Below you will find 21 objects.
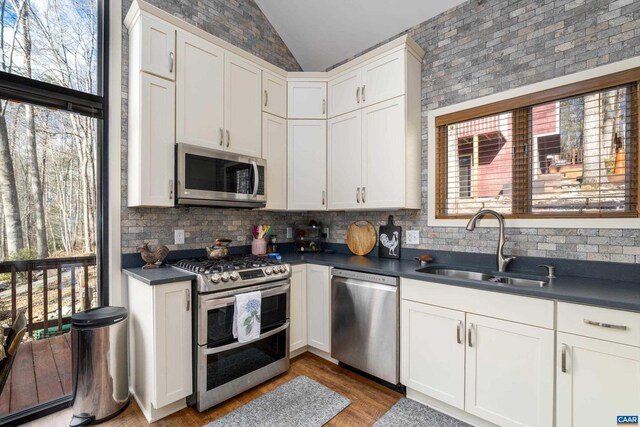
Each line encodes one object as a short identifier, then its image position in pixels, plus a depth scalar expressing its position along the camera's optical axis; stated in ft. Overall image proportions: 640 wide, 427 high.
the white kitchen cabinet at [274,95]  9.53
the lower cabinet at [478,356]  5.37
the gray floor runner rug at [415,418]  6.31
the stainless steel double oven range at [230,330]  6.66
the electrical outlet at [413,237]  9.14
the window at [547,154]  6.30
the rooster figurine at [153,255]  7.41
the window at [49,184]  6.32
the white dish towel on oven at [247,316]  7.04
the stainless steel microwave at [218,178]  7.52
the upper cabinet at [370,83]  8.52
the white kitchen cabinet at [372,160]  8.57
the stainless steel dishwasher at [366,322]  7.30
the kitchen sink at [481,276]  6.70
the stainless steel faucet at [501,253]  7.25
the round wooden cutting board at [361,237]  10.07
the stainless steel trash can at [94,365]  6.28
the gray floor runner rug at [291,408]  6.36
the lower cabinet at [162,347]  6.23
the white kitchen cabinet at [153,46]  7.07
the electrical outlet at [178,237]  8.50
